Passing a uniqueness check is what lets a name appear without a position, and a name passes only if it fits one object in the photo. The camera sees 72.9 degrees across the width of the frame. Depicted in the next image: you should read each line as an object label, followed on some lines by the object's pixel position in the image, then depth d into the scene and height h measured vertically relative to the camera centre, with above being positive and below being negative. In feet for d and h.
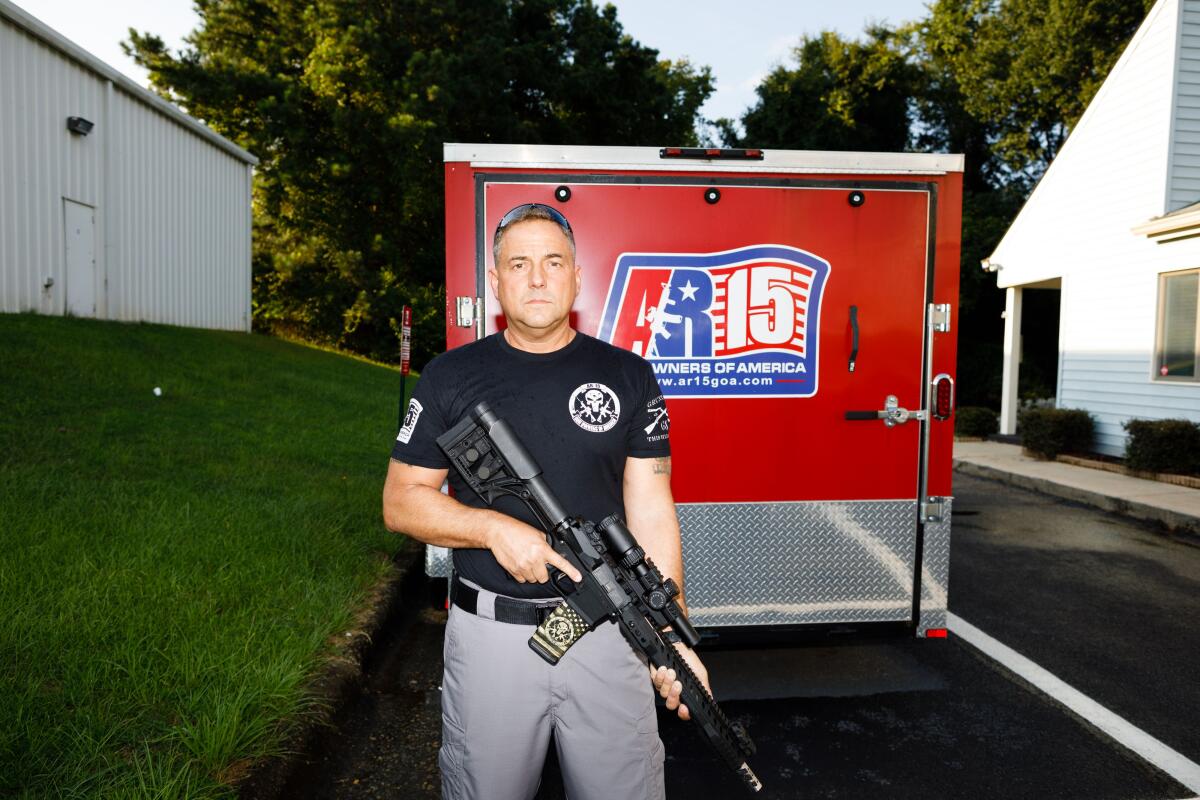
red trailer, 12.06 +0.43
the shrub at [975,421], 50.55 -3.30
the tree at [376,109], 82.12 +26.69
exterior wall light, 44.75 +12.52
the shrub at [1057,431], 40.52 -3.08
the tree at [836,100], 103.55 +34.61
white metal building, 41.19 +9.59
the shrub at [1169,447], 33.12 -3.10
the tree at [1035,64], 92.43 +37.04
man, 7.07 -1.41
